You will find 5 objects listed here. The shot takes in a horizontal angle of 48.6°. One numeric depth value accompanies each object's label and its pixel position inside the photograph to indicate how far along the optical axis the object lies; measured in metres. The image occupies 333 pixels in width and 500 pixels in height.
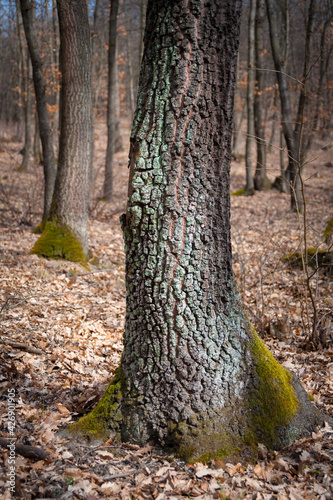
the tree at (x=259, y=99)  13.52
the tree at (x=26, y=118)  15.47
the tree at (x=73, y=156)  6.37
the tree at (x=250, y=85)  13.58
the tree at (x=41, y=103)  7.59
